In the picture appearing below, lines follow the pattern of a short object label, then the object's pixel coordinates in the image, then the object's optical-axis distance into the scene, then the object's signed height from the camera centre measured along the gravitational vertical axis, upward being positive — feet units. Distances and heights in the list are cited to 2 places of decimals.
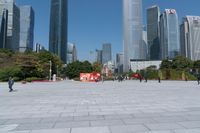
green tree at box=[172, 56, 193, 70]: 204.55 +12.05
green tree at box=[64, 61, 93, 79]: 220.89 +5.24
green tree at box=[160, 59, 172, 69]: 217.44 +10.99
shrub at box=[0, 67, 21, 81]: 132.38 -1.18
